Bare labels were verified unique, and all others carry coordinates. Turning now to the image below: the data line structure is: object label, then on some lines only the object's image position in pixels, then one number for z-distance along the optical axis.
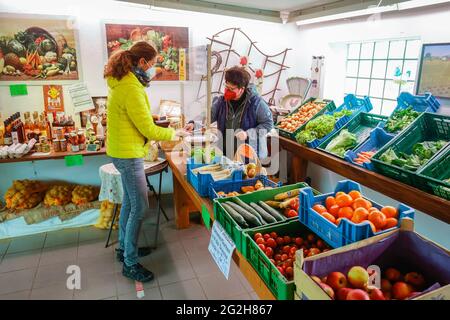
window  3.73
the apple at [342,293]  1.10
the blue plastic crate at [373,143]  3.13
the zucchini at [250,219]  1.74
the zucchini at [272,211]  1.81
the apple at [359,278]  1.16
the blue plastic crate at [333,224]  1.35
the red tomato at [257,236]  1.60
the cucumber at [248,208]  1.78
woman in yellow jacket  2.39
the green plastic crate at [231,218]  1.62
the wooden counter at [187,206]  1.46
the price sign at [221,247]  1.62
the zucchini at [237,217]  1.70
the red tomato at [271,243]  1.59
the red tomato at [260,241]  1.57
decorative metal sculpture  4.62
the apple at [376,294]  1.09
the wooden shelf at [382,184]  2.24
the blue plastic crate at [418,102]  3.06
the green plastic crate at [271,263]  1.25
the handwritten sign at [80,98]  4.05
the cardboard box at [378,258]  1.08
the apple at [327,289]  1.07
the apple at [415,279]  1.25
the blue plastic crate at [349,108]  3.68
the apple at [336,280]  1.16
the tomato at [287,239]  1.67
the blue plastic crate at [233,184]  2.13
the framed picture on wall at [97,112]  4.15
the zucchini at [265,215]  1.80
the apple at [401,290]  1.16
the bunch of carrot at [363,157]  3.05
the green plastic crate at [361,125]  3.52
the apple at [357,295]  1.07
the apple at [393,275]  1.29
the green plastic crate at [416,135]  2.75
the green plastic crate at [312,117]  4.00
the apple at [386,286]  1.23
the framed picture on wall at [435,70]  3.04
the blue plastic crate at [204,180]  2.16
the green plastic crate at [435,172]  2.32
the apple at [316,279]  1.12
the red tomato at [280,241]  1.65
